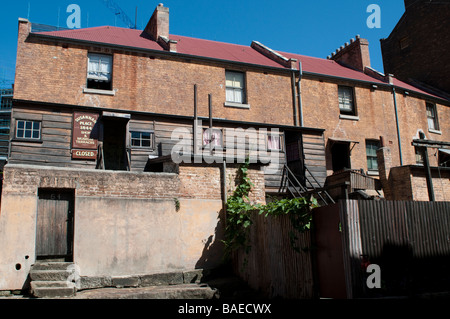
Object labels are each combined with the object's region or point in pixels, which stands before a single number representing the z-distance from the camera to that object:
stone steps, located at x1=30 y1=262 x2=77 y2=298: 8.76
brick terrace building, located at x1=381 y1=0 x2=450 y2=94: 25.73
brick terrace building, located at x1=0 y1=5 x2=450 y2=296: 10.06
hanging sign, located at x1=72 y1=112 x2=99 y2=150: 14.59
